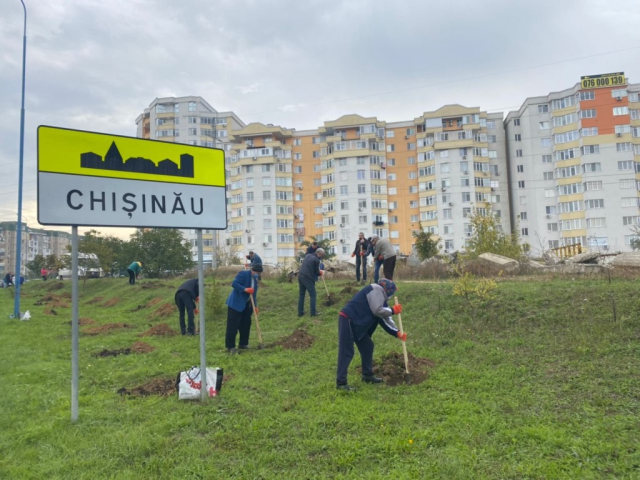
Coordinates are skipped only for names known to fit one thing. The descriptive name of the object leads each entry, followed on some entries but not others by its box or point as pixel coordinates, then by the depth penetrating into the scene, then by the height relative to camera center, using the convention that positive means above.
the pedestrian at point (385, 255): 12.31 +0.27
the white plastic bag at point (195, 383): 5.59 -1.46
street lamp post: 17.31 +5.49
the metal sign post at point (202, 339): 5.53 -0.88
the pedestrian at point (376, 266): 12.73 -0.04
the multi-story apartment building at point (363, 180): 53.41 +11.07
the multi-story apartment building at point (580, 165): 48.22 +10.74
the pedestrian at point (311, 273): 11.22 -0.16
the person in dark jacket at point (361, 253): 14.48 +0.41
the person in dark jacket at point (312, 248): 12.51 +0.54
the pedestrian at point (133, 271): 25.17 +0.07
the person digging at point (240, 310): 8.16 -0.77
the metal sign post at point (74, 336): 4.96 -0.70
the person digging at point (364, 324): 5.78 -0.78
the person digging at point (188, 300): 10.45 -0.70
